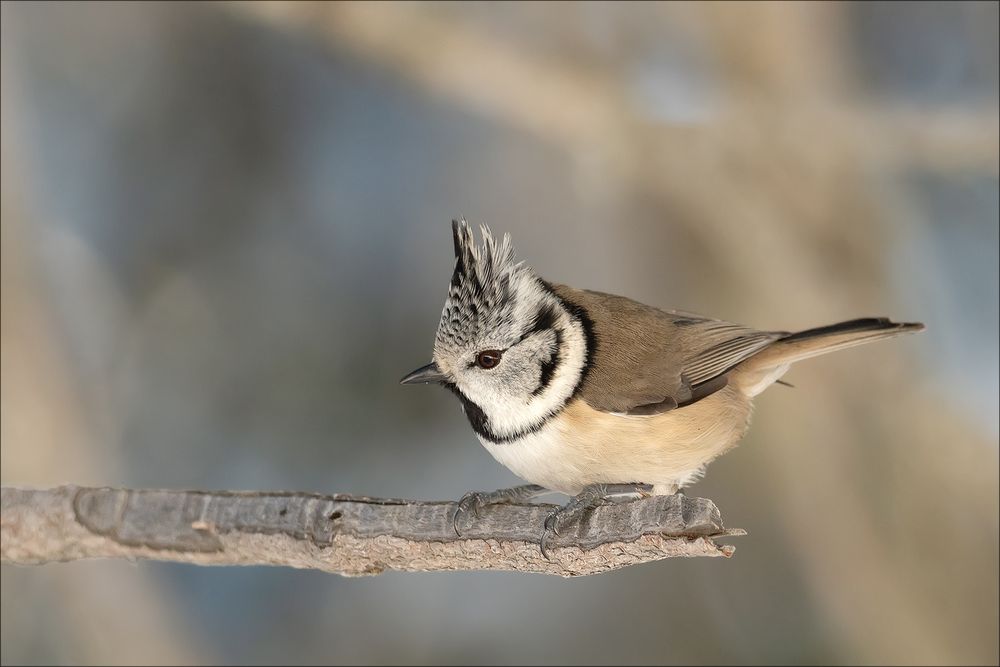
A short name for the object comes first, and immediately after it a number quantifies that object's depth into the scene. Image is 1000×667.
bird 6.28
